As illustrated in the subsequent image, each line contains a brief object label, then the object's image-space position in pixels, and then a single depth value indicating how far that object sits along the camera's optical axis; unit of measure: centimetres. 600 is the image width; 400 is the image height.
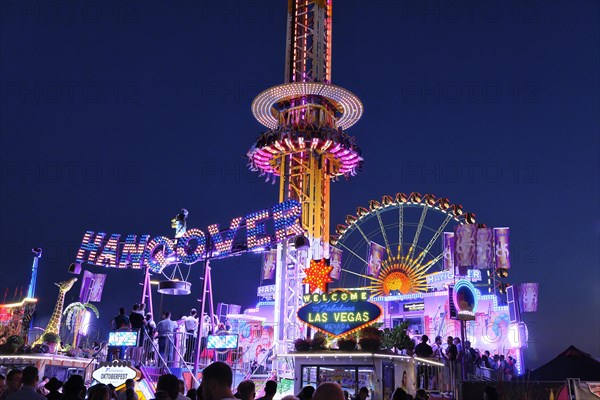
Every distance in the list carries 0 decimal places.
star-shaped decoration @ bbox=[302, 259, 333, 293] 2016
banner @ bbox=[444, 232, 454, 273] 3731
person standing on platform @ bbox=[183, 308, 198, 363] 2056
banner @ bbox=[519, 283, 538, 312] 3991
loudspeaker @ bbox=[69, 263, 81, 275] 2727
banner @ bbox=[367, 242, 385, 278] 4100
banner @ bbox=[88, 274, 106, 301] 3650
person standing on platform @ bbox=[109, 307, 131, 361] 1845
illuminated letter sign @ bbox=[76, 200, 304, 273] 2278
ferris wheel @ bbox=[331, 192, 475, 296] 3697
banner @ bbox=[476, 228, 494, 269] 3569
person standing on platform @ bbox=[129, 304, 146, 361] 1895
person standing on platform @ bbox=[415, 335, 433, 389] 1708
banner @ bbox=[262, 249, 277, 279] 4526
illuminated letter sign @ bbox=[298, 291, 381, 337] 1695
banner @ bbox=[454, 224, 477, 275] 3616
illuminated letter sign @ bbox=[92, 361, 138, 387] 1569
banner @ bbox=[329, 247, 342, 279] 4012
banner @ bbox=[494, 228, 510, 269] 3562
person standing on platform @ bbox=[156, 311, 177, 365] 1906
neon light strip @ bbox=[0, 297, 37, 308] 4121
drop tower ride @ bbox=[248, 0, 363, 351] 3045
